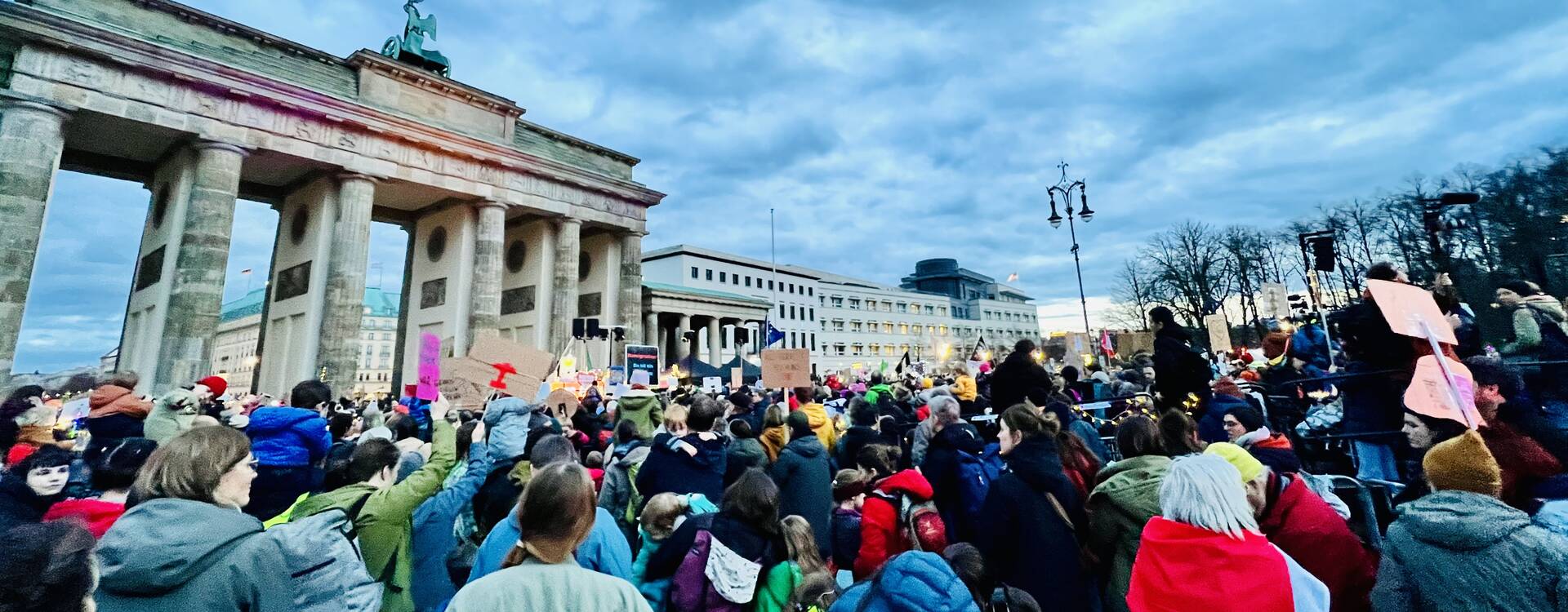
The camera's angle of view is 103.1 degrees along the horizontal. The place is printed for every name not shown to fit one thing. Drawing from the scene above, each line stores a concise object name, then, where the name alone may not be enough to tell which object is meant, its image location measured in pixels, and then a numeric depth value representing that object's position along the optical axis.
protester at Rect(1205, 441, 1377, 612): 2.87
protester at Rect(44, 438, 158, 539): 3.15
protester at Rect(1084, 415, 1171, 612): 3.17
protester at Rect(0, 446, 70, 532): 3.36
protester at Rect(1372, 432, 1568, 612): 2.11
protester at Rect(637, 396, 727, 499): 4.97
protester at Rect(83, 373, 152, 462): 5.69
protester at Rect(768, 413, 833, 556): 5.05
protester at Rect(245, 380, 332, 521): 5.03
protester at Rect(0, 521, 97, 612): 1.52
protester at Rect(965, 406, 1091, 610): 3.46
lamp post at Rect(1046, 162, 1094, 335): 20.25
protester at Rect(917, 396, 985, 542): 4.22
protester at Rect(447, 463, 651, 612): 1.88
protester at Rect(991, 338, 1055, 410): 7.23
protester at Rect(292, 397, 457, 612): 3.44
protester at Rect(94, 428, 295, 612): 2.08
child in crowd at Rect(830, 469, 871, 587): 4.35
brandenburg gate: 20.19
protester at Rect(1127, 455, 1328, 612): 2.27
